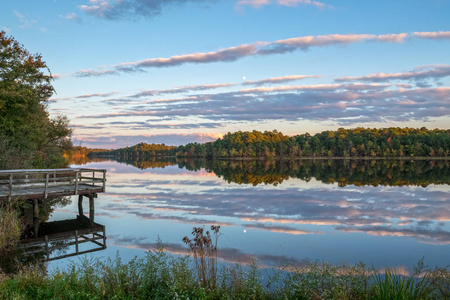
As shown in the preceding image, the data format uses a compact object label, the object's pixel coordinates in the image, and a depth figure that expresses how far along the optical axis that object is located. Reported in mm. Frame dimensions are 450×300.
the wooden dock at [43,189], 17875
